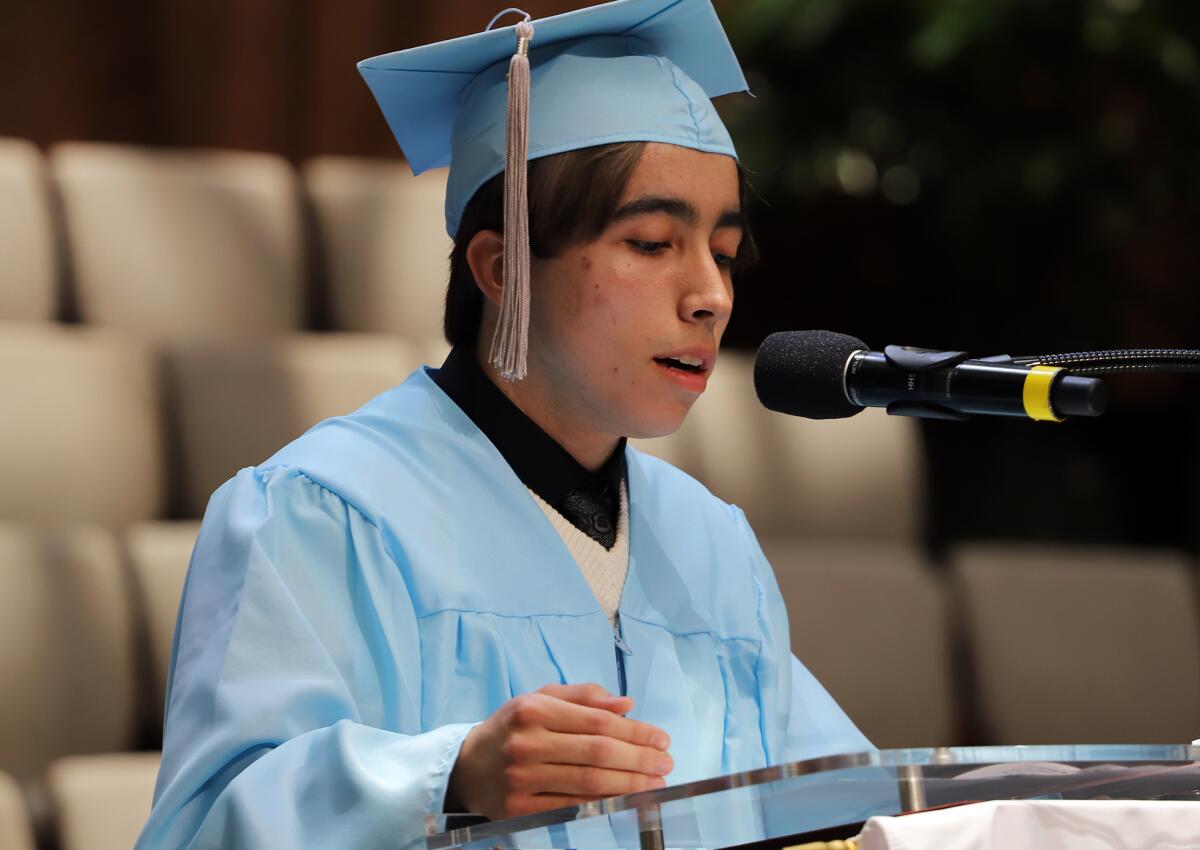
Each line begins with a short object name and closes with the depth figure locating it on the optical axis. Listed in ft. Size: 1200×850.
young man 15.45
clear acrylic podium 14.71
